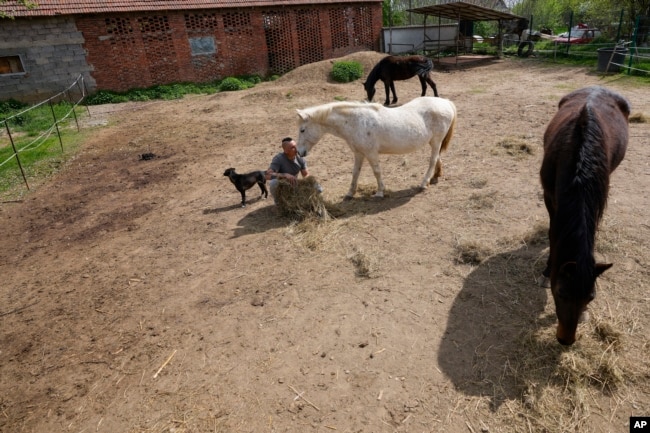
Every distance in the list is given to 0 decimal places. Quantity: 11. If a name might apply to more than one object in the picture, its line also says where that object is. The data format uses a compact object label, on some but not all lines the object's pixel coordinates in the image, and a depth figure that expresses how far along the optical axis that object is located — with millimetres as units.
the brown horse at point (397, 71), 13508
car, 23469
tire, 20750
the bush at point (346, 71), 16891
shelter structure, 18438
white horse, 5711
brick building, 16516
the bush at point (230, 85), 18688
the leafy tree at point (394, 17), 31609
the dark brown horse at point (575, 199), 2709
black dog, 6191
